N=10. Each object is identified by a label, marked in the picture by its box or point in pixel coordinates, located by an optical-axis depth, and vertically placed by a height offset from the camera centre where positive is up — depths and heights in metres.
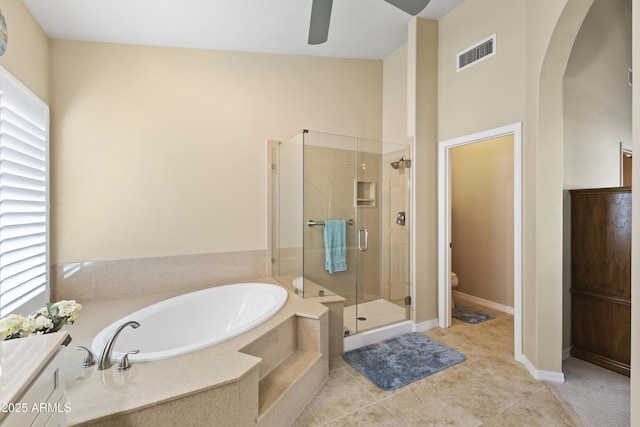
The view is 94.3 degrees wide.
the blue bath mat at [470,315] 3.36 -1.21
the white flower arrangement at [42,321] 1.07 -0.43
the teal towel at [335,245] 3.07 -0.34
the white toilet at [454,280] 3.63 -0.83
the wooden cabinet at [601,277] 2.20 -0.51
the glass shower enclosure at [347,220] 2.95 -0.07
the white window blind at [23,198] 1.82 +0.11
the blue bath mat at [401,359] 2.21 -1.22
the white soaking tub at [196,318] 1.93 -0.82
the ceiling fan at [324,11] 1.77 +1.24
